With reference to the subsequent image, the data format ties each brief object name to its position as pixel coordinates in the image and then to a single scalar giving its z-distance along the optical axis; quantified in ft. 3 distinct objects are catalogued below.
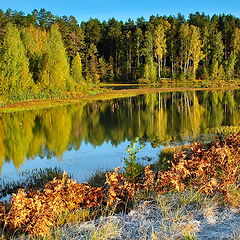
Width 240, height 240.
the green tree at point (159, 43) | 231.36
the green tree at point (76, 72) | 158.16
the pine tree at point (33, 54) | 137.15
